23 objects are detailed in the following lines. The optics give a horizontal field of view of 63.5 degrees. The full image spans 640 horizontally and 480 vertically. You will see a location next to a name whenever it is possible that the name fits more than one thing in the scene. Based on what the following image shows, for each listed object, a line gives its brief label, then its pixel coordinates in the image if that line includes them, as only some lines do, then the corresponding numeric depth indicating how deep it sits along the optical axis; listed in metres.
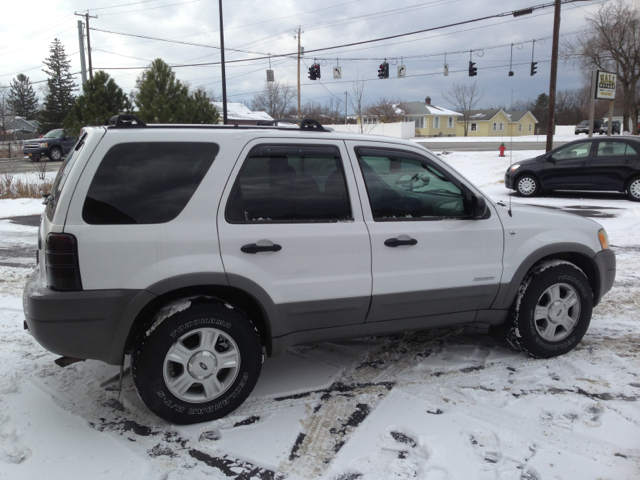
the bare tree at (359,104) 45.83
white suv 3.09
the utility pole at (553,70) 18.97
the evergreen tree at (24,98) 87.24
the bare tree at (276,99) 67.50
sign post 18.75
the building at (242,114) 61.40
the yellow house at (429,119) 79.56
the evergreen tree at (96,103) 20.98
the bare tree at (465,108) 75.62
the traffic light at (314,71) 30.48
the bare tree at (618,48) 45.66
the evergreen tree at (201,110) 20.36
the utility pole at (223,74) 21.84
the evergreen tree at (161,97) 19.86
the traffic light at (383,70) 30.87
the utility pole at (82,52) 31.38
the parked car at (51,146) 28.53
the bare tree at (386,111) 68.31
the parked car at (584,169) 13.30
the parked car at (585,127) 53.76
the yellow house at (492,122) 82.00
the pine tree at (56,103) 56.56
